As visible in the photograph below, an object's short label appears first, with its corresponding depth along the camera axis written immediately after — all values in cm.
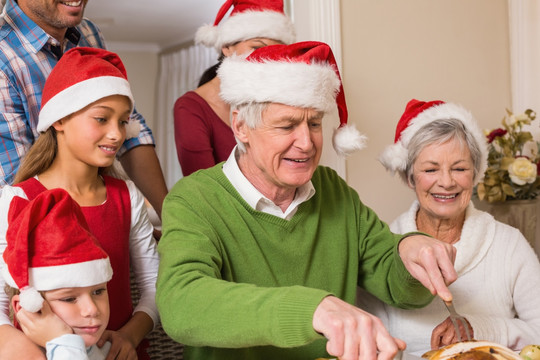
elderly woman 165
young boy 108
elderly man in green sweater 119
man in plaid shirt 151
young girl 140
